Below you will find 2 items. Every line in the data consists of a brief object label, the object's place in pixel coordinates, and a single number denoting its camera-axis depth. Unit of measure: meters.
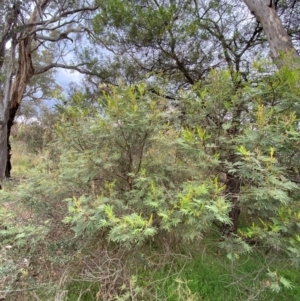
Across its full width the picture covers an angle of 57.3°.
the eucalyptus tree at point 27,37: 6.86
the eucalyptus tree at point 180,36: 4.48
